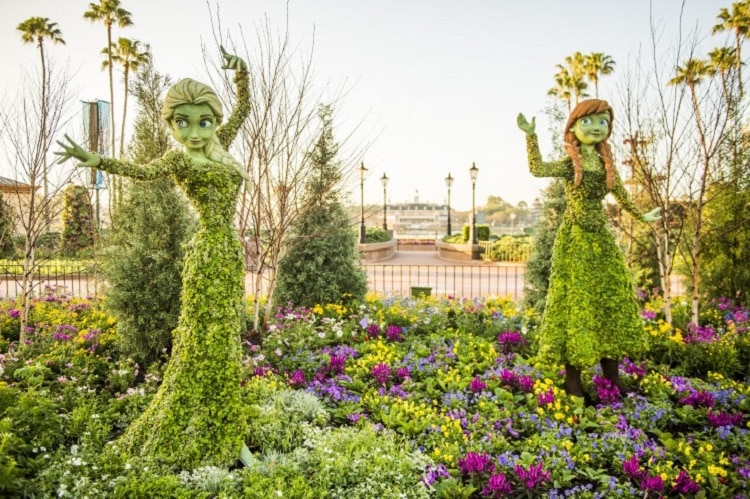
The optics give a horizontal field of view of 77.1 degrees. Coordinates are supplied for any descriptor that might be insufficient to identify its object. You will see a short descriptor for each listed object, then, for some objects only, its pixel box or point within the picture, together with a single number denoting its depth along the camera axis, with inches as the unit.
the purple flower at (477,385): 180.5
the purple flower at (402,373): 193.6
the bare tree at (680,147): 249.3
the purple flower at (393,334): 244.2
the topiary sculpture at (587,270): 173.0
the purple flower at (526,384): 181.0
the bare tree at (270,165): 237.9
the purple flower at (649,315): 274.4
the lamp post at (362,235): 890.3
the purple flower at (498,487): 121.1
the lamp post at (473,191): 886.4
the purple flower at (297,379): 190.2
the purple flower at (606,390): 174.6
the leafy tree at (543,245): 288.5
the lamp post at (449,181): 1069.1
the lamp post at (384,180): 941.3
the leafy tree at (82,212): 264.3
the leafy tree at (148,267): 208.4
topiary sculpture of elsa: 122.7
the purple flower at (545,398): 167.3
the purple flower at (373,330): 244.4
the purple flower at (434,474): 128.1
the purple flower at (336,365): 204.1
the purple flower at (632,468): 125.0
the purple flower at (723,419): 155.8
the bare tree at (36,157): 239.3
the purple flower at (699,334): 226.4
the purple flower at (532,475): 122.4
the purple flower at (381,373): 189.5
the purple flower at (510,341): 231.2
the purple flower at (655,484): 119.3
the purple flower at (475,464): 128.3
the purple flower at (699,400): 167.5
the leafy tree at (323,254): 288.7
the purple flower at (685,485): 121.0
